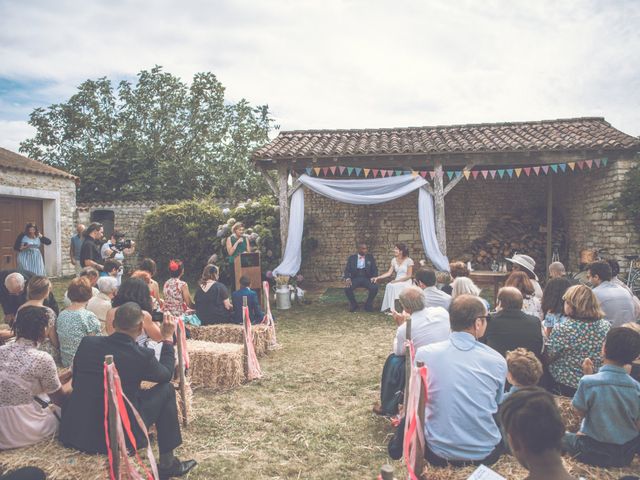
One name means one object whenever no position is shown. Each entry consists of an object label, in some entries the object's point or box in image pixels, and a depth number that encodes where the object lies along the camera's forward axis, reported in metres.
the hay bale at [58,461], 2.45
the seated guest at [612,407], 2.51
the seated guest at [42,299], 3.74
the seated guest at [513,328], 3.38
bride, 7.76
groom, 8.44
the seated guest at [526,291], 4.45
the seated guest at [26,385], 2.69
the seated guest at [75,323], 3.64
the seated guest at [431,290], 4.83
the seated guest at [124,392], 2.70
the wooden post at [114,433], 2.50
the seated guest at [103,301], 4.22
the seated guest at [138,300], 3.63
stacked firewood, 11.36
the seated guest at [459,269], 5.39
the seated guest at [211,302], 5.79
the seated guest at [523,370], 2.53
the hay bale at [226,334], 5.53
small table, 7.73
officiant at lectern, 8.77
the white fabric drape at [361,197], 8.55
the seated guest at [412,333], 3.52
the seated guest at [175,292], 5.55
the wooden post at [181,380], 3.71
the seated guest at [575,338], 3.29
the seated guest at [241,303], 5.88
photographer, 7.91
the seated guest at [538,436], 1.51
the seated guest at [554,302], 3.88
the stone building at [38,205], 11.37
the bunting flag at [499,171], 8.87
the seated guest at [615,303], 4.14
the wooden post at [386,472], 1.68
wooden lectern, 8.20
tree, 19.51
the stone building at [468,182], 8.92
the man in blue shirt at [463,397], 2.45
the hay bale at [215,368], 4.58
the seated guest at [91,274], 4.71
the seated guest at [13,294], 4.74
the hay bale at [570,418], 3.13
